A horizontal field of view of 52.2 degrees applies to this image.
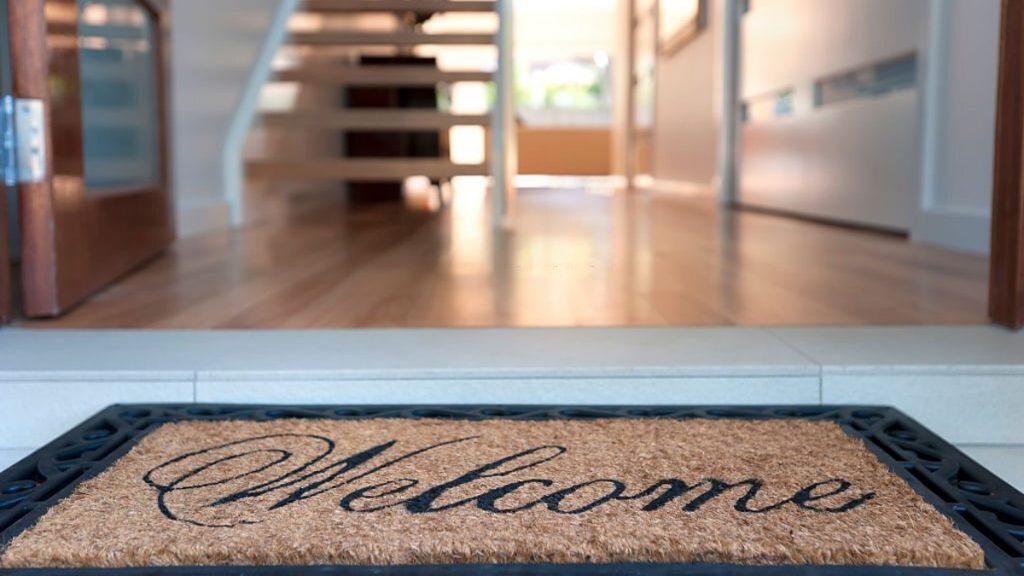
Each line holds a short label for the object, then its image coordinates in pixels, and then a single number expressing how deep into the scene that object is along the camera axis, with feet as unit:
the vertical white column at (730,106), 17.78
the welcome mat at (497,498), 2.73
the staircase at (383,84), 13.33
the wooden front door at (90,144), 5.14
